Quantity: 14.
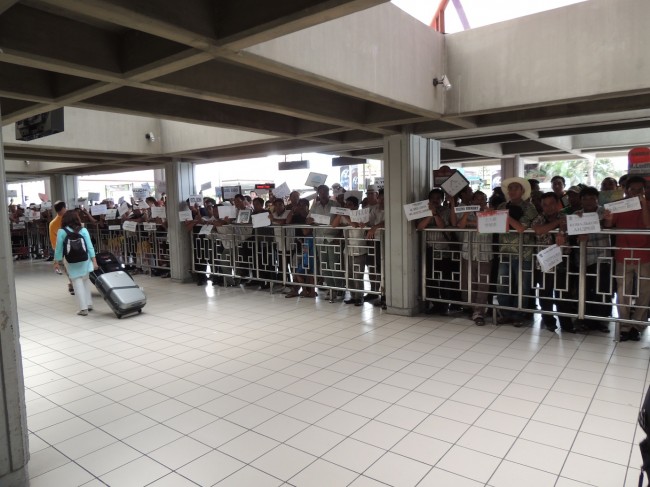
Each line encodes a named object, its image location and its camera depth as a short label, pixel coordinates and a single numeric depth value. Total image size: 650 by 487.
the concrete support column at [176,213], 9.41
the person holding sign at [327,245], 7.41
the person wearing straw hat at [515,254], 5.57
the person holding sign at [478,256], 5.88
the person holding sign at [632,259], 4.95
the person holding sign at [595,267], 5.09
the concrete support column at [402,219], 6.32
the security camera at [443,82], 5.25
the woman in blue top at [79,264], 6.70
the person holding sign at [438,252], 6.24
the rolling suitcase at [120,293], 6.67
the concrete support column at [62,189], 12.77
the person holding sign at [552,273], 5.32
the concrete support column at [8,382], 2.52
